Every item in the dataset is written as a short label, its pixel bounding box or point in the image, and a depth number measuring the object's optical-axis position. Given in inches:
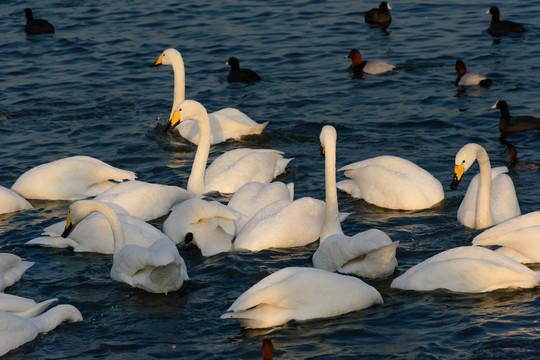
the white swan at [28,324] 574.9
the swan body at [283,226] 745.0
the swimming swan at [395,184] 837.8
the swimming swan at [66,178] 889.5
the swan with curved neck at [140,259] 637.3
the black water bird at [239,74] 1268.5
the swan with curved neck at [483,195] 765.9
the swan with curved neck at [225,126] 1051.9
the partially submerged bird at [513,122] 1032.8
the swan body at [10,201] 839.7
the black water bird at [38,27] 1537.9
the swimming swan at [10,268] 678.5
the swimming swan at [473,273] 626.5
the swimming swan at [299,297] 578.6
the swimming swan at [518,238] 676.7
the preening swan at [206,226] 737.0
